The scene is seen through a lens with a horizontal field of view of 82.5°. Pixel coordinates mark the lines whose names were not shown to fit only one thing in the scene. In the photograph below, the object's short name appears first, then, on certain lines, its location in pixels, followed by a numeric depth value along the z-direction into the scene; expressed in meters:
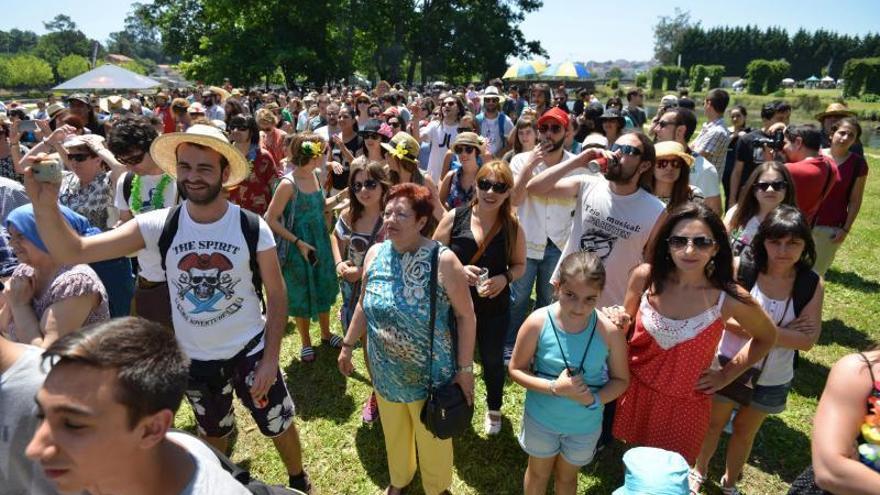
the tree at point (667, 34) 98.81
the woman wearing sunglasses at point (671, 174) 3.41
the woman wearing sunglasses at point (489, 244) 3.17
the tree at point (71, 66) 74.00
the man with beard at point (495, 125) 7.67
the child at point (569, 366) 2.41
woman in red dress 2.49
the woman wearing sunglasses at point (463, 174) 4.45
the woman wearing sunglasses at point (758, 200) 3.48
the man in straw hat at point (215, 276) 2.52
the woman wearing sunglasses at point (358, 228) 3.69
